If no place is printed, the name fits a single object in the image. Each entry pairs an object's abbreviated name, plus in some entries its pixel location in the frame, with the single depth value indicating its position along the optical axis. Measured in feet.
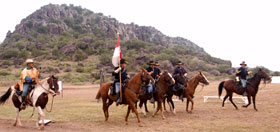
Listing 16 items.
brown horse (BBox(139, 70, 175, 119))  40.83
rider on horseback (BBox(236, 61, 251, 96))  49.91
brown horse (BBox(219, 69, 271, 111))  48.83
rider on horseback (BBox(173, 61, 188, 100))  46.43
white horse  32.71
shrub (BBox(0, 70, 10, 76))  165.58
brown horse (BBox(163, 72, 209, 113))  45.29
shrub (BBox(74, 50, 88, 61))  229.37
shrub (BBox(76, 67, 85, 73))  187.01
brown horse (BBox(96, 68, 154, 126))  34.88
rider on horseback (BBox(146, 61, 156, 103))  42.23
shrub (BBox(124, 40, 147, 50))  283.71
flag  36.54
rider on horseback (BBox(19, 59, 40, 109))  33.60
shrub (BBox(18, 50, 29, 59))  225.70
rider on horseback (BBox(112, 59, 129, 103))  35.58
